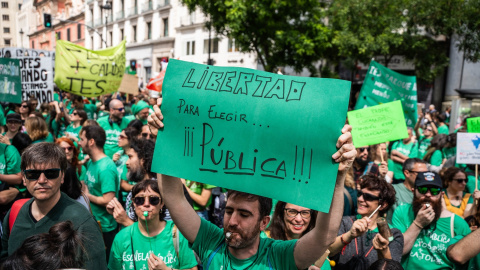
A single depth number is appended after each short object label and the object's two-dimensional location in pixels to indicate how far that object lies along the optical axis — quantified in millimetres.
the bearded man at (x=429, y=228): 3025
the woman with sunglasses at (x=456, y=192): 4137
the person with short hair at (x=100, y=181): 4028
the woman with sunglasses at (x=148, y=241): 2809
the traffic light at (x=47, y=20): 23434
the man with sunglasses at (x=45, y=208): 2428
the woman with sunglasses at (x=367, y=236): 2699
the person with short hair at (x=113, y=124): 6785
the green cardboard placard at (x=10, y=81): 6914
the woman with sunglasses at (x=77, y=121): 6891
